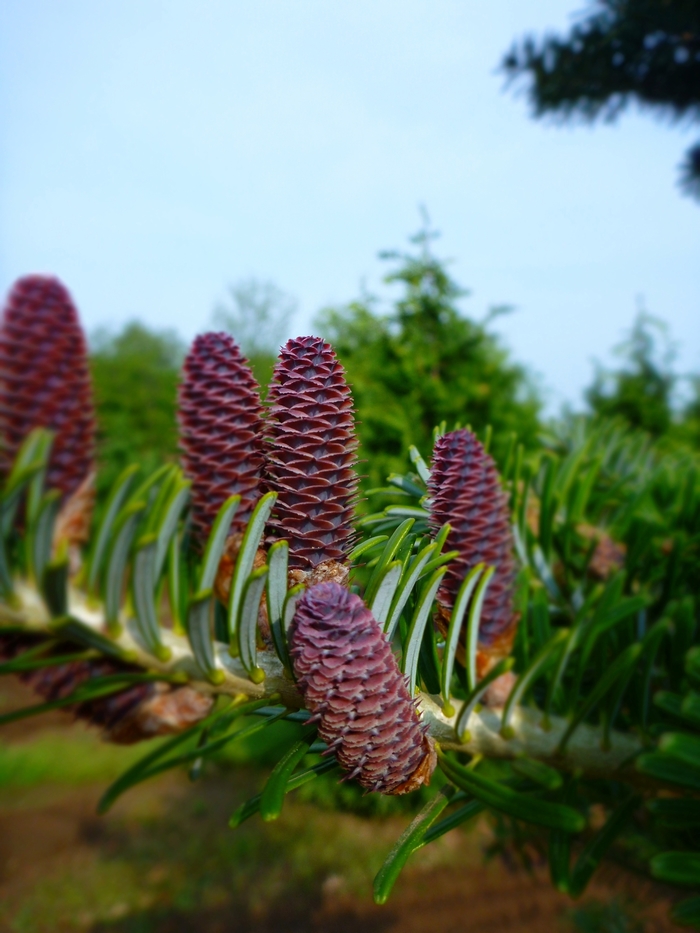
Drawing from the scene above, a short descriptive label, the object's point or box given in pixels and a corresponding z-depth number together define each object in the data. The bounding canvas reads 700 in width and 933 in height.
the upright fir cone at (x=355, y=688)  0.10
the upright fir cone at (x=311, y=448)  0.10
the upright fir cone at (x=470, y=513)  0.14
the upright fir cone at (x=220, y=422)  0.13
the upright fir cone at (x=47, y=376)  0.14
